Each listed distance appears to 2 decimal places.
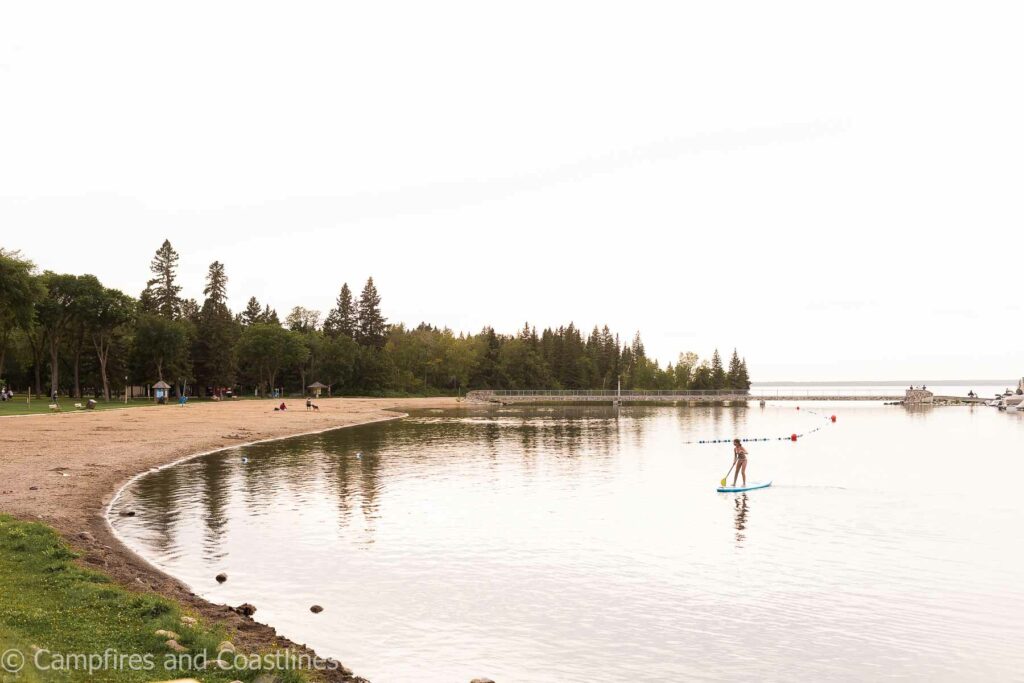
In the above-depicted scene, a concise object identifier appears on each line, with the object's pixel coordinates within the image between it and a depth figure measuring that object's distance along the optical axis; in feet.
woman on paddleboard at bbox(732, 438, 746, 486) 128.88
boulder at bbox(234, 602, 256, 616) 55.52
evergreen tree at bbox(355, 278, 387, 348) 650.02
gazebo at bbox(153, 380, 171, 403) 387.96
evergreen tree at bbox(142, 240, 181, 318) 497.87
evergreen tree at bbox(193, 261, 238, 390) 473.26
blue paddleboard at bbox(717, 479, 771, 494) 126.52
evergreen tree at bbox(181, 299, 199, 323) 558.07
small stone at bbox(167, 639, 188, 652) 41.45
